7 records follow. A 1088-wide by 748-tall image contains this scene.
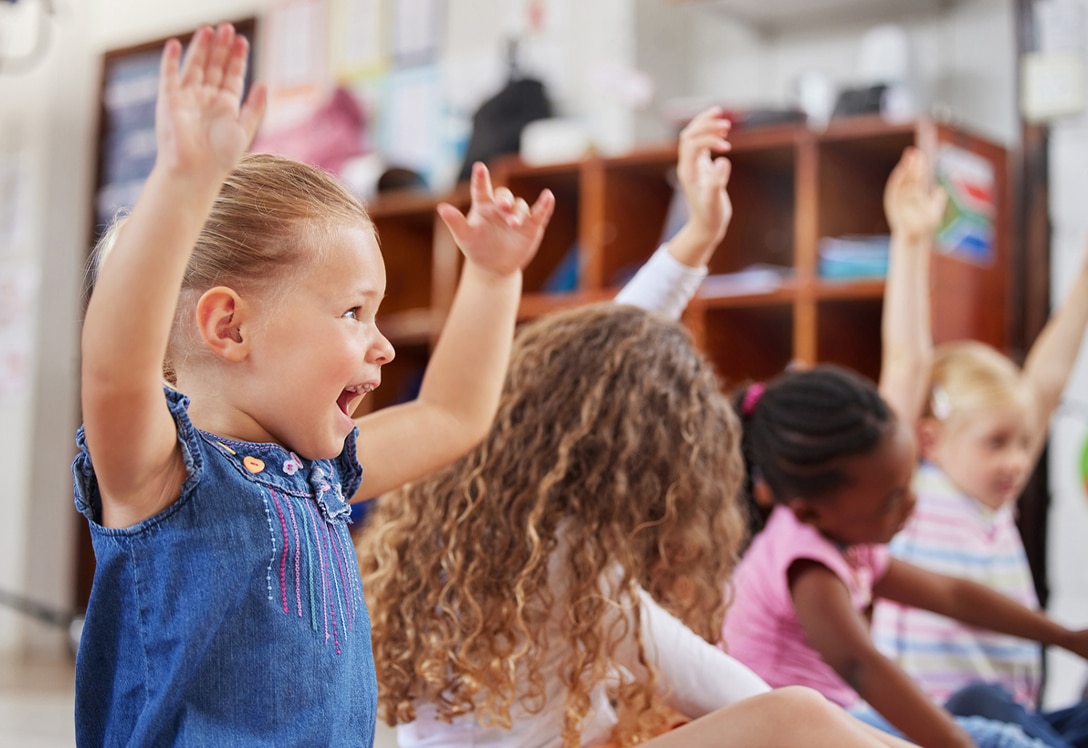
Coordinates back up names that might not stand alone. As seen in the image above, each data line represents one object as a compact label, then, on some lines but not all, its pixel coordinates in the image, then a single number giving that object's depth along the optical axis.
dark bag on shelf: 3.75
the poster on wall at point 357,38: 4.41
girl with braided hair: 1.57
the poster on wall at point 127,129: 4.90
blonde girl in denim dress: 0.84
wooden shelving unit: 3.01
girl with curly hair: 1.27
